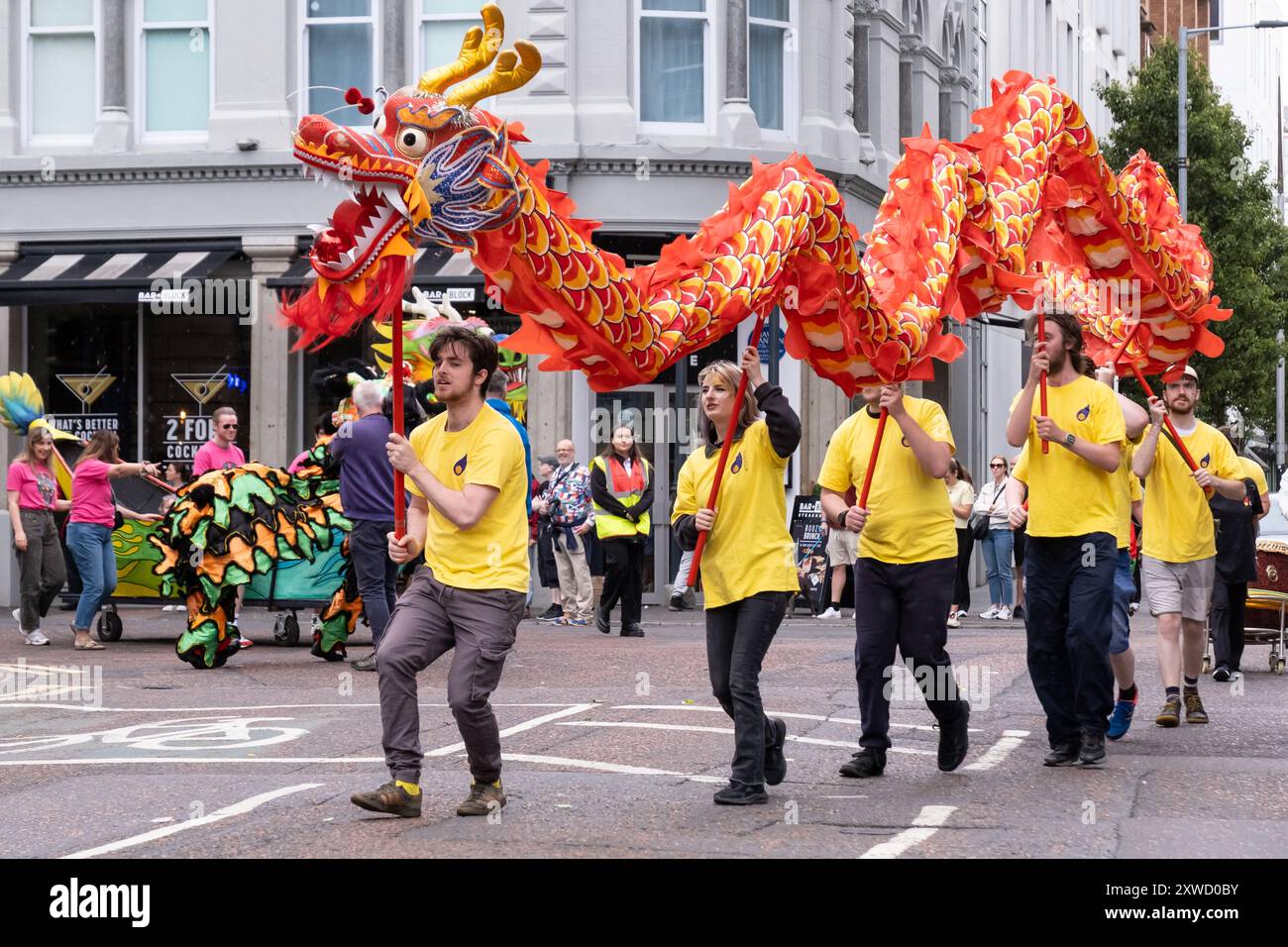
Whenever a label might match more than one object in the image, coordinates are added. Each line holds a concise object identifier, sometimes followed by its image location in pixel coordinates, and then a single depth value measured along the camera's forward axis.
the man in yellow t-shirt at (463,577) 7.52
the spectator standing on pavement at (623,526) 17.55
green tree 36.34
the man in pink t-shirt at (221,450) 16.64
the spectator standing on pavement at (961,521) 20.36
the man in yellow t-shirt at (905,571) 8.59
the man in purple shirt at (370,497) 12.84
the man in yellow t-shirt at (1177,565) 10.80
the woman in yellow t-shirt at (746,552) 7.93
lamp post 33.00
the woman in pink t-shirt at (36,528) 16.14
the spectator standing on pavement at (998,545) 21.55
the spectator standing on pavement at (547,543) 19.80
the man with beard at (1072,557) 8.95
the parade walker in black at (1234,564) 12.97
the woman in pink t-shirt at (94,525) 15.79
